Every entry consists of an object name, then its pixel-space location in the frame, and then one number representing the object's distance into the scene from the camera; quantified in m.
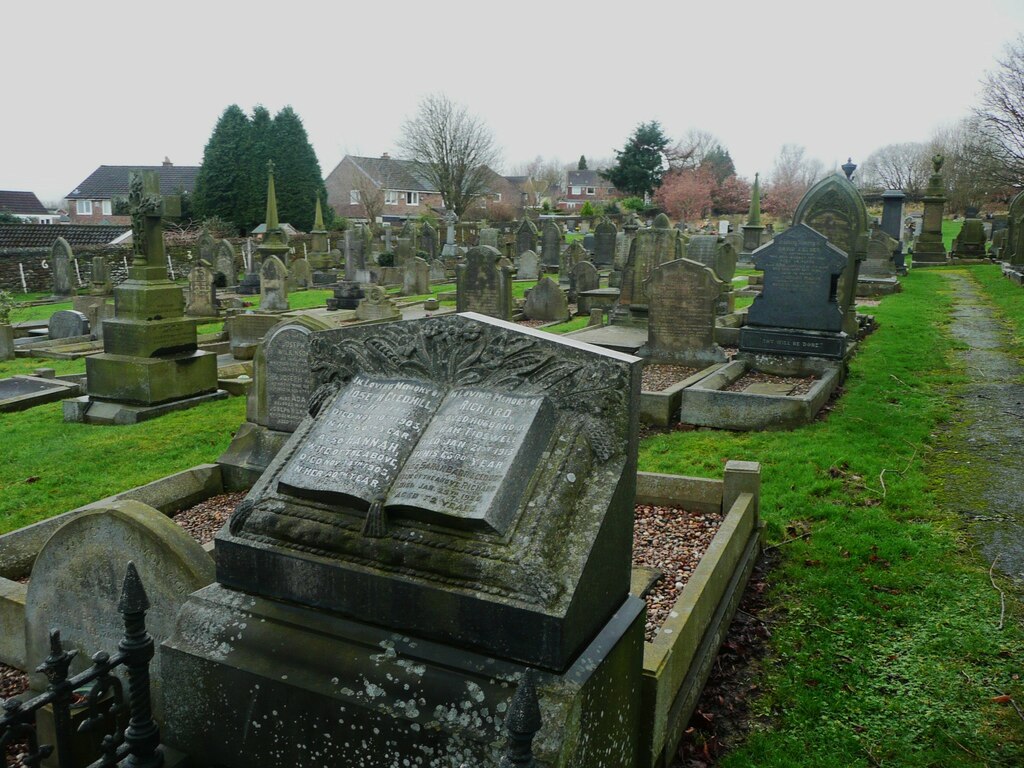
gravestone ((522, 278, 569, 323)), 19.55
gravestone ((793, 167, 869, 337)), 14.26
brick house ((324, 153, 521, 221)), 76.53
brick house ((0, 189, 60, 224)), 70.50
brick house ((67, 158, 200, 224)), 59.78
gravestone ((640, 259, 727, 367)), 12.63
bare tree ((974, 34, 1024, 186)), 27.67
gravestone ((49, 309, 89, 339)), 17.59
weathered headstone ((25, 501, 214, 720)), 3.94
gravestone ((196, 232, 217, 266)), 32.56
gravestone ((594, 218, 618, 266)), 32.03
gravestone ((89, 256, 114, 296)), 23.12
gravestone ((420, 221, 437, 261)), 38.17
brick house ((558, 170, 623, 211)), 100.88
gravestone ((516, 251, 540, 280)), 30.22
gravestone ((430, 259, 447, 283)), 31.20
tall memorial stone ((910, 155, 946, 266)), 32.09
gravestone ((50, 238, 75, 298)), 27.77
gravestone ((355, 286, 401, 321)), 19.91
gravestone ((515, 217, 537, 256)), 36.75
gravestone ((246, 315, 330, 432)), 7.46
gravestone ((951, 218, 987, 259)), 33.31
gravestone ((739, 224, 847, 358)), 11.67
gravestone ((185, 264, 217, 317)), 21.20
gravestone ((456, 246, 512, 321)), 17.36
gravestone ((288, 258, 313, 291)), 30.86
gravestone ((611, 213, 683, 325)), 17.05
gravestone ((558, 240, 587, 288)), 26.96
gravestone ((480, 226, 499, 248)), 33.72
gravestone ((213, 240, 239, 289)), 29.56
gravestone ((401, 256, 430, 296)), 27.00
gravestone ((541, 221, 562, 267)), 34.28
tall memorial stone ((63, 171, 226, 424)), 10.94
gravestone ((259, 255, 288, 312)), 20.44
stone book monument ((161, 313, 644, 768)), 2.92
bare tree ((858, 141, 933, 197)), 83.88
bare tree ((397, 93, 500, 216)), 57.66
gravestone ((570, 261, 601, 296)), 22.62
